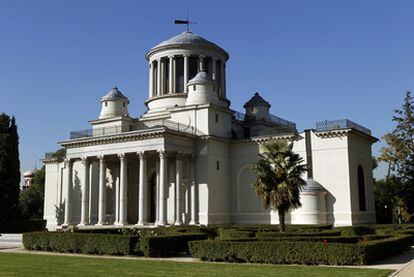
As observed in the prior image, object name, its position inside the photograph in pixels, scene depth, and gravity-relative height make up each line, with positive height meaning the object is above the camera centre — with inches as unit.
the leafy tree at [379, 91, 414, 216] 1930.4 +224.4
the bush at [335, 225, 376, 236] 1158.6 -67.8
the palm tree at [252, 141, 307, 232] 1164.5 +60.7
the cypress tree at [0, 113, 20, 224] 1959.9 +160.1
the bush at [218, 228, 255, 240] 1143.0 -68.4
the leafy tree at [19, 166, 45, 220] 2923.2 +38.6
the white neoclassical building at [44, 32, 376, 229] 1596.9 +186.3
